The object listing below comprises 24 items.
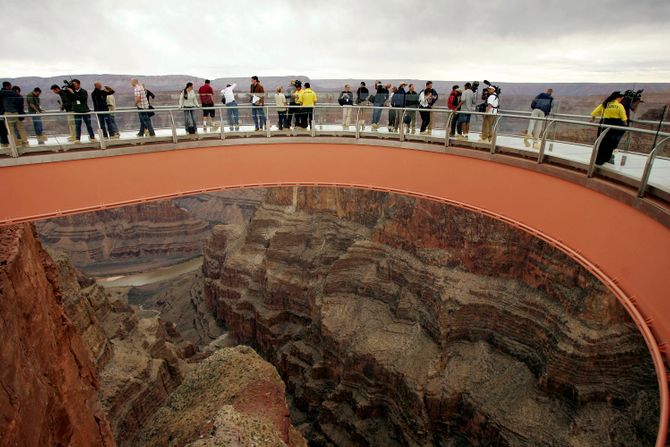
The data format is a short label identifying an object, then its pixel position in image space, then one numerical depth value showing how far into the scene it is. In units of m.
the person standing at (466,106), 14.68
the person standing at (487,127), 13.88
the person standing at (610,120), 10.25
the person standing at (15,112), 12.48
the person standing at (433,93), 17.81
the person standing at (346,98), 19.38
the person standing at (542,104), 15.59
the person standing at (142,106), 14.82
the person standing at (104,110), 14.17
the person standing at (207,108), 16.11
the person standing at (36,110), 13.03
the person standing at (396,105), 16.62
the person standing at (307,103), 17.47
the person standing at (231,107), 16.42
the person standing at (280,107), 17.27
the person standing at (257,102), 17.00
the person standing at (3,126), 12.52
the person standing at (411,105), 16.06
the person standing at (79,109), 13.62
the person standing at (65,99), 14.67
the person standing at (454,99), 17.13
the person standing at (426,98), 17.86
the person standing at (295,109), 17.48
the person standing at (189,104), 15.60
